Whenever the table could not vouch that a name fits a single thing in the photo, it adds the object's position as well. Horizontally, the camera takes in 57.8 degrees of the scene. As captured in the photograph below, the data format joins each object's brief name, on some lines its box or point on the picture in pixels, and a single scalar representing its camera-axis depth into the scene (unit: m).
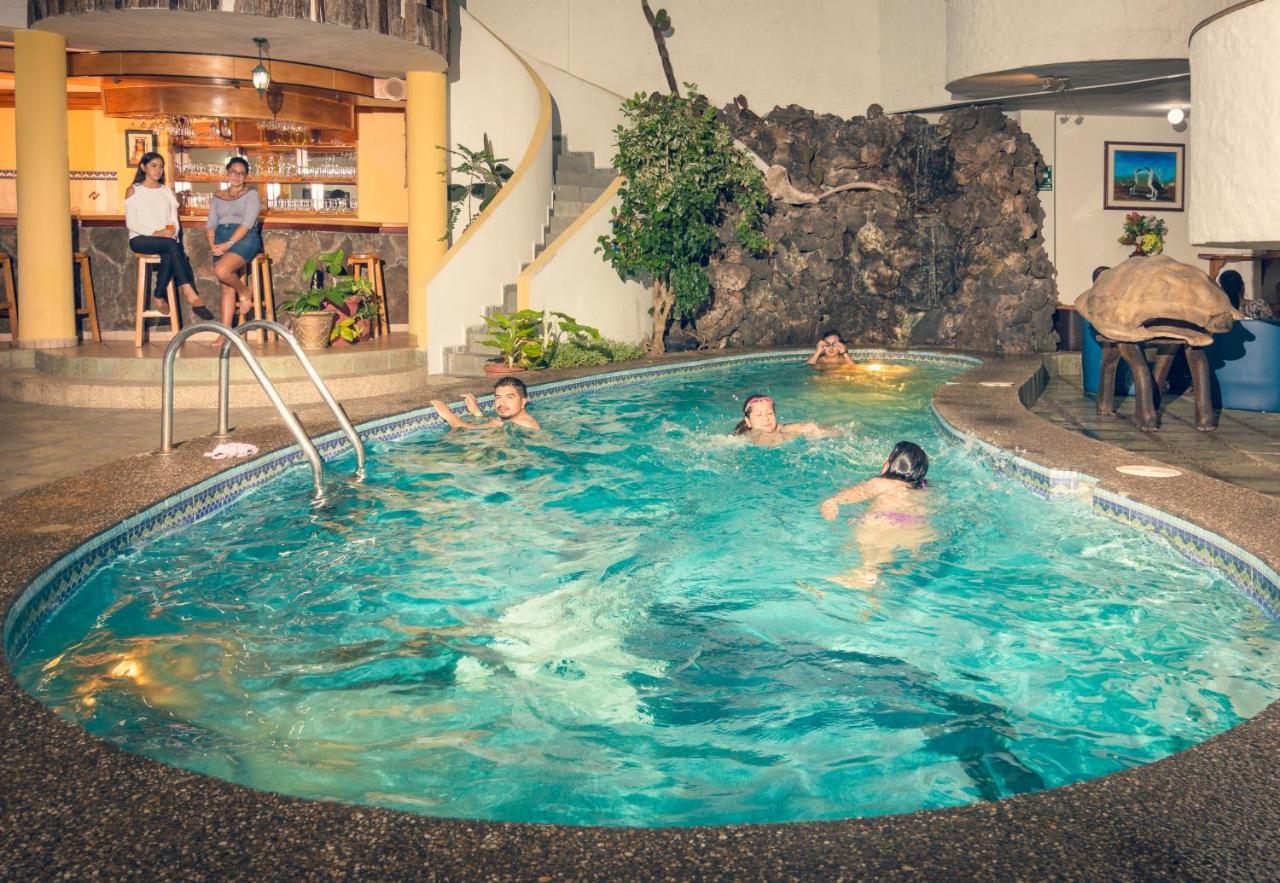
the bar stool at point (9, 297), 12.50
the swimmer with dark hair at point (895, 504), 6.68
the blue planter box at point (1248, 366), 10.06
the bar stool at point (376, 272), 13.86
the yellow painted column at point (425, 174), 13.24
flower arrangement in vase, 13.52
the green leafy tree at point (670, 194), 14.64
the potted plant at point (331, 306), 12.10
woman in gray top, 11.91
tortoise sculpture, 8.74
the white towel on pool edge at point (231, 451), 7.55
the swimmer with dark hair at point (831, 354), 14.36
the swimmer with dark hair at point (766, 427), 8.84
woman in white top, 11.62
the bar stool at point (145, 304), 11.69
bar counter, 13.06
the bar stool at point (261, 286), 12.57
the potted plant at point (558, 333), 13.33
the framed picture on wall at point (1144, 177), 17.53
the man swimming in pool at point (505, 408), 9.52
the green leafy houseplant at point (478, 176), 14.38
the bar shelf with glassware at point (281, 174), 14.57
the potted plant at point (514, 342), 12.71
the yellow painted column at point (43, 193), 11.66
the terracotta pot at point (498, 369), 12.58
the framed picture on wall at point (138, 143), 14.95
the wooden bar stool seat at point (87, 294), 12.66
